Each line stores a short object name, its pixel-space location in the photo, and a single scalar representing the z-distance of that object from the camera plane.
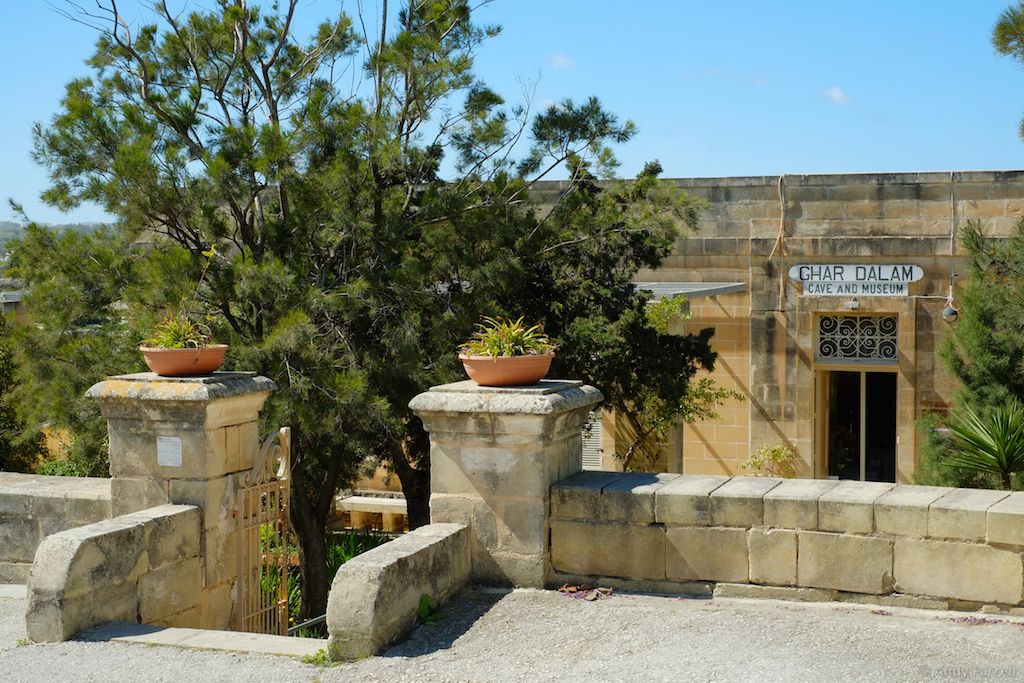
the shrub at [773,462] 16.06
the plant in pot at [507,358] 5.99
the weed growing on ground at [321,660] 4.91
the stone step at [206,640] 5.12
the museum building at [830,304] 15.73
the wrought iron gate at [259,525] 6.75
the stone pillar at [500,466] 5.83
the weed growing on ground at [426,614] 5.39
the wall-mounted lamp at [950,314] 15.31
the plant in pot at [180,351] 6.43
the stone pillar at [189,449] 6.31
